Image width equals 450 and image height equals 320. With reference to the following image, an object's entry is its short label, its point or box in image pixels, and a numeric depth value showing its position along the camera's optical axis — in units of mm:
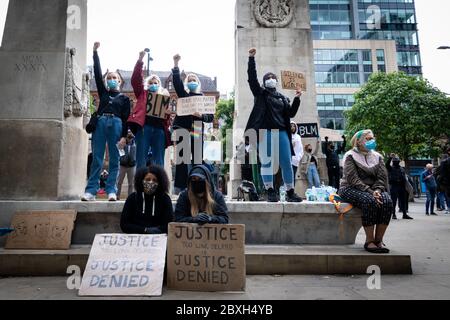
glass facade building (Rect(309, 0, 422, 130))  52562
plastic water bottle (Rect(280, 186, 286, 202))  5934
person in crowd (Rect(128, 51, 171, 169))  5695
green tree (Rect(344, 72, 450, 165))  27097
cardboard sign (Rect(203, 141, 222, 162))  7180
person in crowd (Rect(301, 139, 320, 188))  10539
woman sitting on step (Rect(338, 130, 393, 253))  4539
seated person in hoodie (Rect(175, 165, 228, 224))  4078
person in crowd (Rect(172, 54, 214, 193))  6074
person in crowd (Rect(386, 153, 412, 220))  10609
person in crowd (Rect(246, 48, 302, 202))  5680
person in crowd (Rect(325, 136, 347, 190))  11141
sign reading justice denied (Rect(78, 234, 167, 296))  3439
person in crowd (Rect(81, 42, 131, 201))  5504
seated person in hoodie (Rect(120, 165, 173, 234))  4204
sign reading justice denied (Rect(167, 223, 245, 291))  3627
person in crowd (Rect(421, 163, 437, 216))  12609
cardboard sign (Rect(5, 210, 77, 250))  4645
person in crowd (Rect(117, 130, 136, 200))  7609
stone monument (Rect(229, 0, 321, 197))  12508
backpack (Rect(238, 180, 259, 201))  7297
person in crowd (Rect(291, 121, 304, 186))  8477
